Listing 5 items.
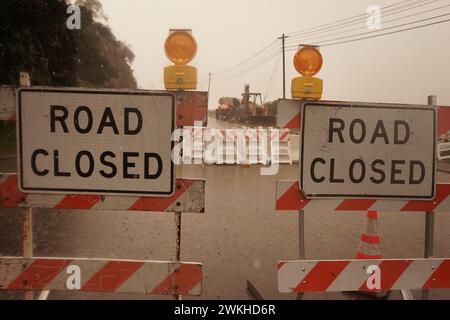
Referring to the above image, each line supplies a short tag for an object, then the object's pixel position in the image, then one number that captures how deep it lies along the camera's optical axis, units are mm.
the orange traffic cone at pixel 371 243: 3971
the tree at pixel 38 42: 18969
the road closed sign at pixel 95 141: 2795
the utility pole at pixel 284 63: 54047
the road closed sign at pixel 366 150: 3021
